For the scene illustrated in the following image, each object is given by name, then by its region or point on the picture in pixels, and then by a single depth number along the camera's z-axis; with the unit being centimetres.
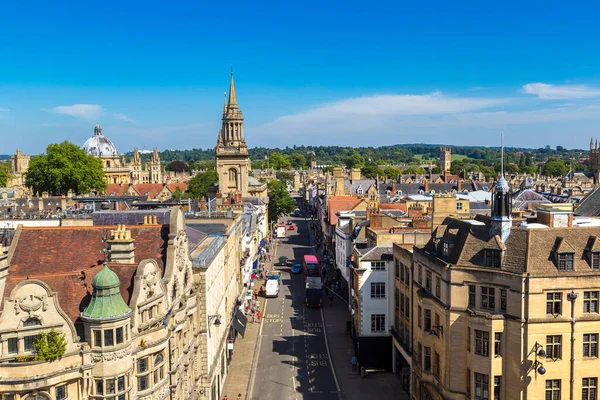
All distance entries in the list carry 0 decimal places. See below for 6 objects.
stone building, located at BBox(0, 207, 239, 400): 2345
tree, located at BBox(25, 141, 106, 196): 11369
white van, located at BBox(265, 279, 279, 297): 7462
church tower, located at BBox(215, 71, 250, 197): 11350
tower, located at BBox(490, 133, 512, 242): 3434
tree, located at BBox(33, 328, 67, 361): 2336
